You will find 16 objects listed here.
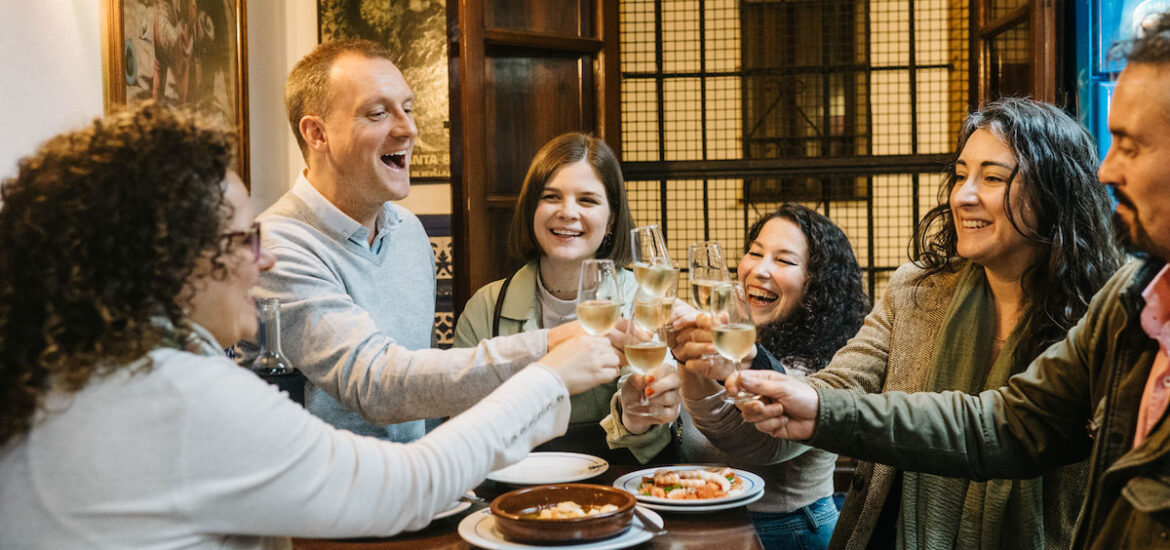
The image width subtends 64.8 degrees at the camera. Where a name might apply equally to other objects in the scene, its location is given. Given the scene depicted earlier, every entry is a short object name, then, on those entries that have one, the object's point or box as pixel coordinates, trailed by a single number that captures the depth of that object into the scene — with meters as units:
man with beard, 1.28
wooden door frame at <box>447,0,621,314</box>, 3.19
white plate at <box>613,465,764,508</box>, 1.67
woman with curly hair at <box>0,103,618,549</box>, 1.00
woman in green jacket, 2.69
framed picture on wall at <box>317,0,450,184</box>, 4.16
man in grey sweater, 1.83
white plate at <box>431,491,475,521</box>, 1.66
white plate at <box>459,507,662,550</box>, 1.44
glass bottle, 1.90
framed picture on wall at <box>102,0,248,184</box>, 2.45
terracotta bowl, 1.43
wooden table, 1.53
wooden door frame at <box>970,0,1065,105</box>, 3.27
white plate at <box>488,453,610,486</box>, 1.88
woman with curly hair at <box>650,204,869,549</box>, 2.86
